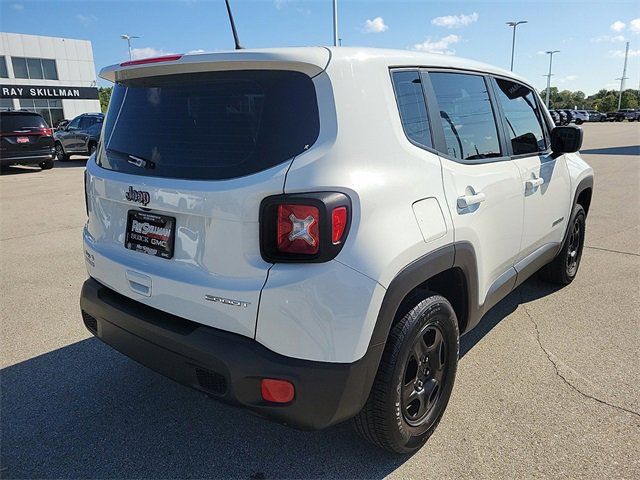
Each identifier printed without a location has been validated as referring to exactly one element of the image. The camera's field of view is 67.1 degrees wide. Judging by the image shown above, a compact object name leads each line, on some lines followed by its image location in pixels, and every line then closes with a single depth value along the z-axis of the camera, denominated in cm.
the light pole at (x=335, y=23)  2309
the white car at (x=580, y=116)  4437
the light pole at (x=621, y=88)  7879
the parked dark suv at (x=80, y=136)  1733
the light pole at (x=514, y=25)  5356
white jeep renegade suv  182
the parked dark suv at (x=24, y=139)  1368
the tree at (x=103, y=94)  6461
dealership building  4138
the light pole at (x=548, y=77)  7065
